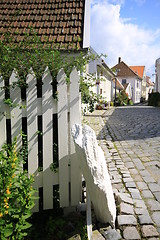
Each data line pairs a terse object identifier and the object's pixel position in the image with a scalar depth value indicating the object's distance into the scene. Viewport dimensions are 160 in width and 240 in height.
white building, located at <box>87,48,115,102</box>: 15.88
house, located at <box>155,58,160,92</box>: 22.53
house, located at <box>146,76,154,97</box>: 64.75
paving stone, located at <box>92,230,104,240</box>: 2.09
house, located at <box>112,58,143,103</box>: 43.81
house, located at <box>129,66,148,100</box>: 54.28
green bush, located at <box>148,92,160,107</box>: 23.53
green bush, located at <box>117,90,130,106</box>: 29.06
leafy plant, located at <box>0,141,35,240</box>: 1.63
